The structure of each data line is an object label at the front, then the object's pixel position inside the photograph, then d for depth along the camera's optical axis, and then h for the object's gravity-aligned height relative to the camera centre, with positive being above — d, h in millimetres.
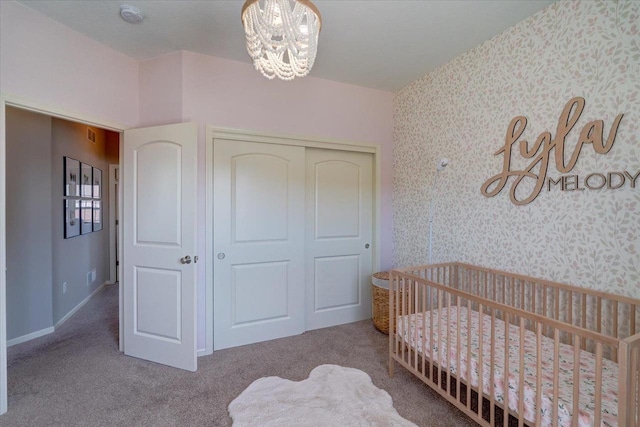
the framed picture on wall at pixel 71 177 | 2977 +327
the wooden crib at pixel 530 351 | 1005 -758
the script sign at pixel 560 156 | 1475 +334
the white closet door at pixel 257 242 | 2414 -312
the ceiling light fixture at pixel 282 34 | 1079 +710
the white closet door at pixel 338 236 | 2816 -297
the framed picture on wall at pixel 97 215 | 3719 -119
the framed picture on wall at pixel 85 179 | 3348 +340
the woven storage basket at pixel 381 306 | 2627 -939
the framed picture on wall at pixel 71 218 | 2975 -134
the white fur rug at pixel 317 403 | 1551 -1193
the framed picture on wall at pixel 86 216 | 3344 -124
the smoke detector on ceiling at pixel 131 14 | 1779 +1275
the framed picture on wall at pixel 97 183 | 3725 +320
